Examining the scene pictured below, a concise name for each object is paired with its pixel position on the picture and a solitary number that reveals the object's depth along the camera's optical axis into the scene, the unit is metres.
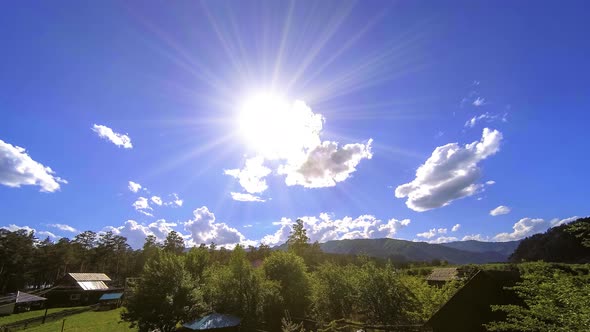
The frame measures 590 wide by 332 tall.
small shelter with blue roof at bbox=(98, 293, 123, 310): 56.78
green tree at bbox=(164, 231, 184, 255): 105.74
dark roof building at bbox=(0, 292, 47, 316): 50.12
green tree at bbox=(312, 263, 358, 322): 32.13
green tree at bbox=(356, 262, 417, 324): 20.94
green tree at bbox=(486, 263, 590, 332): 7.44
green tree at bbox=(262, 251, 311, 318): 35.81
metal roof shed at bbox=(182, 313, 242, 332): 27.14
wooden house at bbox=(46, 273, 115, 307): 61.47
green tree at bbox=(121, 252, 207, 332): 27.52
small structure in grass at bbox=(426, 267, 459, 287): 48.56
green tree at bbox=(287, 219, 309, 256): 81.00
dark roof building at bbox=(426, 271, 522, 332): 12.73
